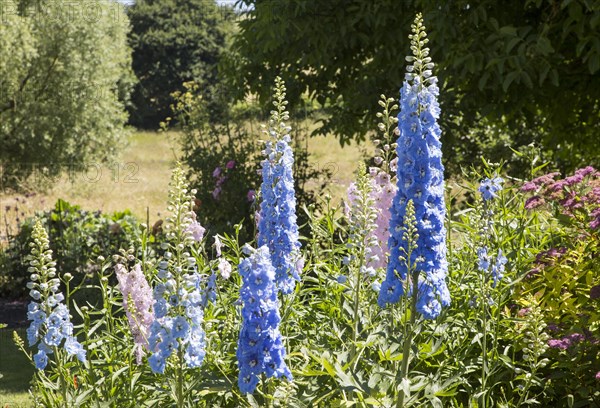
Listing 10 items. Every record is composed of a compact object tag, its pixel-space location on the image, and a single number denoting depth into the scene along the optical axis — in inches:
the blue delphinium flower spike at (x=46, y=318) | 122.3
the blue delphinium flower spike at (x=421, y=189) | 116.3
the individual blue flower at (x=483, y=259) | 139.8
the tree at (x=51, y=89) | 860.6
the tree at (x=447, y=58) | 292.8
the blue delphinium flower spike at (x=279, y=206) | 124.8
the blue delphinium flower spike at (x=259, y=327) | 105.8
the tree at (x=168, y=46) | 1627.7
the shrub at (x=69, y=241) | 406.9
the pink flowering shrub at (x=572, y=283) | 153.4
